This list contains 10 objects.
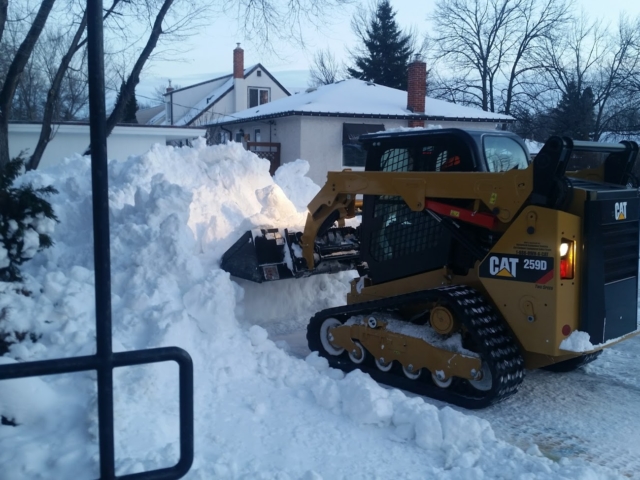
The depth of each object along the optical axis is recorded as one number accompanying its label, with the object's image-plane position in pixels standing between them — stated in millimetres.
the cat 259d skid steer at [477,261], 5535
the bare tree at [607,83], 38406
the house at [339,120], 23703
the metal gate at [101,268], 2742
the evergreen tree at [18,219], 5160
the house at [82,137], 21922
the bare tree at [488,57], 41812
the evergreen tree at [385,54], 42688
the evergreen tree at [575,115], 37188
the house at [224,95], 38562
